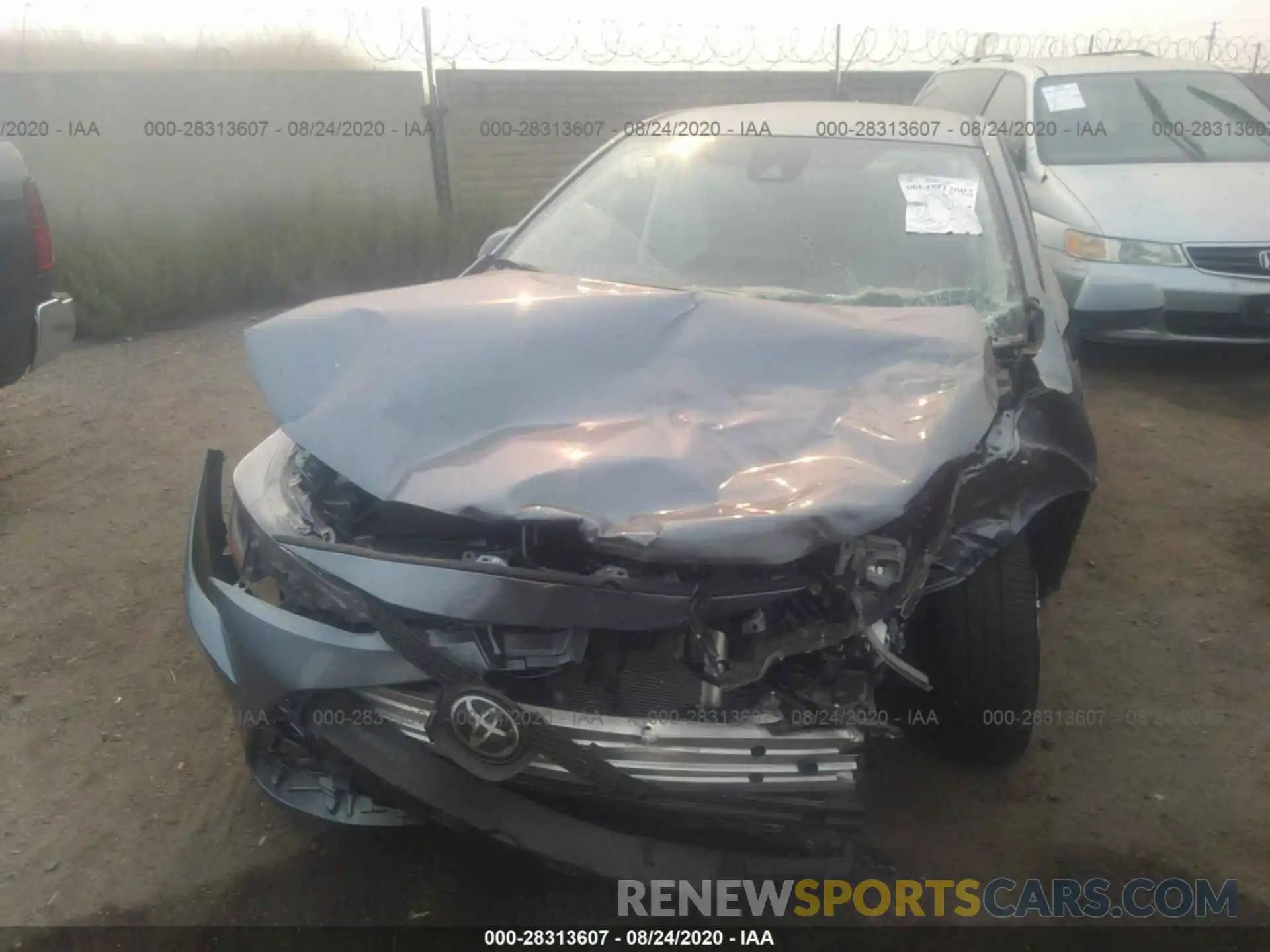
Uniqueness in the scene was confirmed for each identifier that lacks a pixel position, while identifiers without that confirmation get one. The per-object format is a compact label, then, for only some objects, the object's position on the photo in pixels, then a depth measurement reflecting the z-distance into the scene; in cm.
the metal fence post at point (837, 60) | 1040
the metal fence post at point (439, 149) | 849
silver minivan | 498
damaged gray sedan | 173
